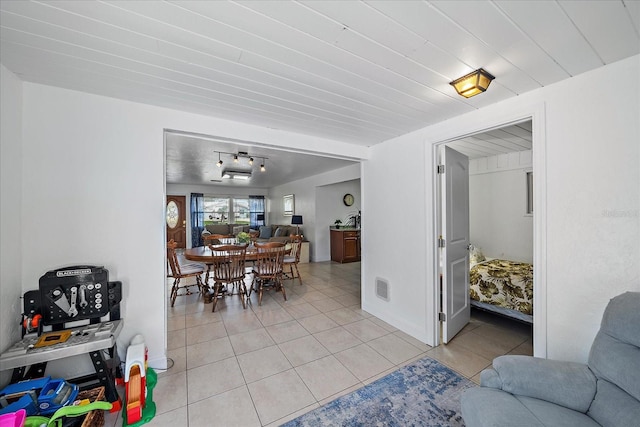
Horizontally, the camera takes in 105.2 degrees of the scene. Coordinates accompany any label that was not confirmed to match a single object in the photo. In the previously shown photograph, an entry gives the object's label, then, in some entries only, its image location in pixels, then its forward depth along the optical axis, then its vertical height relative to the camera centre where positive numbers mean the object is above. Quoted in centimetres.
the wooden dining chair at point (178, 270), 354 -87
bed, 266 -91
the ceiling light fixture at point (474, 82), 154 +84
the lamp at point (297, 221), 713 -22
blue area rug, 159 -136
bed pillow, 354 -66
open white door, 254 -35
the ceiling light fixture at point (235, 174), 575 +97
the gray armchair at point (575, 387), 107 -86
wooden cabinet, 655 -87
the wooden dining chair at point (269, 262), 383 -77
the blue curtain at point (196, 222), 860 -26
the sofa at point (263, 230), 730 -55
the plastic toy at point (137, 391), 157 -118
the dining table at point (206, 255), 370 -64
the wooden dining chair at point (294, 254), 453 -80
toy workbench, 152 -77
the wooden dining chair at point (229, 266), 353 -77
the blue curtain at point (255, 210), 962 +15
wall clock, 733 +41
